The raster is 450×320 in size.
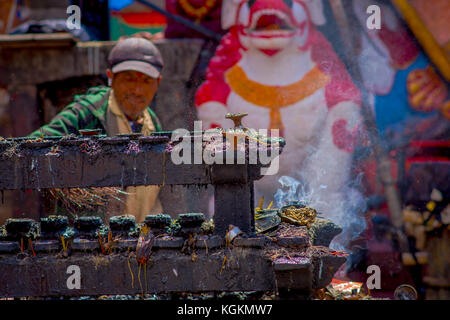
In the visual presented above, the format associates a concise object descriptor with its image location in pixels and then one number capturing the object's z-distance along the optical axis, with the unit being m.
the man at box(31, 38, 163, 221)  5.83
